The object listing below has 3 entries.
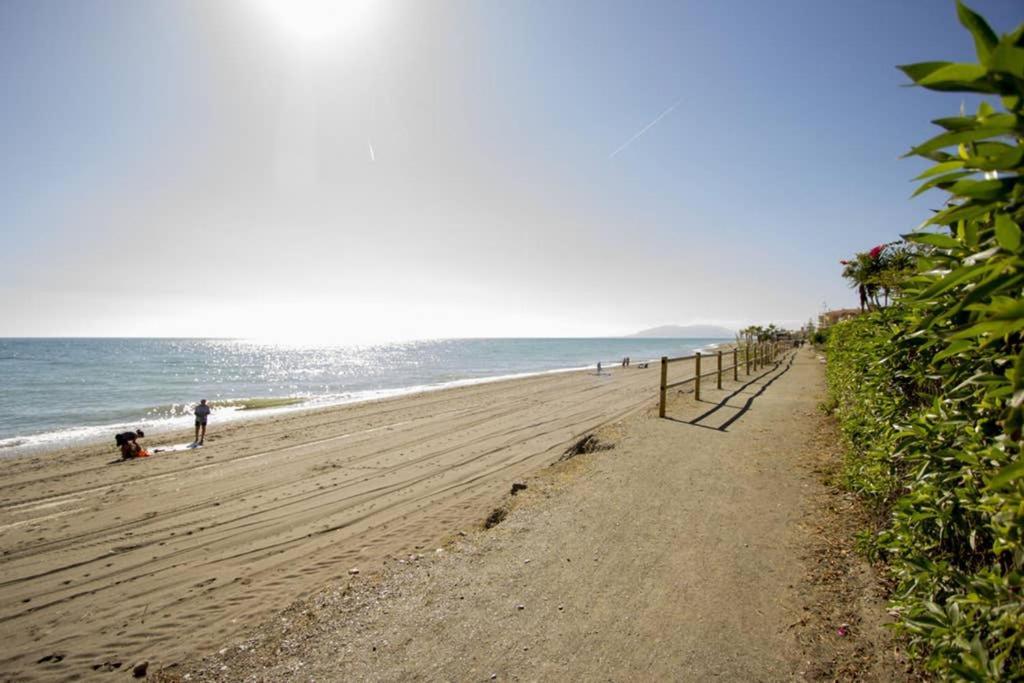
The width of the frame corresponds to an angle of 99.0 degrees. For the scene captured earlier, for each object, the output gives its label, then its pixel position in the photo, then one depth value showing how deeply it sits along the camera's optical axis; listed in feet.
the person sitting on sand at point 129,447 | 40.22
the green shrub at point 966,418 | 2.66
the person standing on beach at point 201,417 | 46.07
